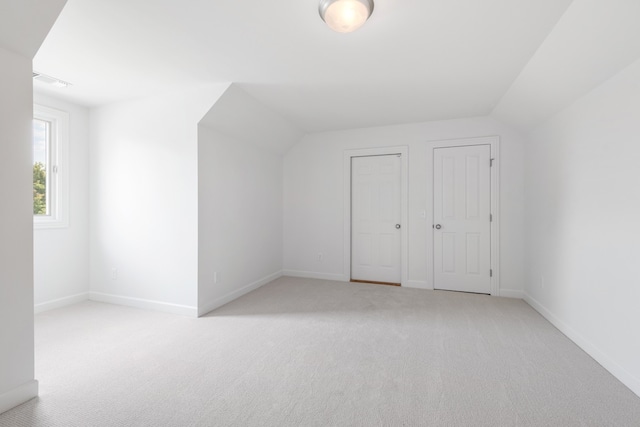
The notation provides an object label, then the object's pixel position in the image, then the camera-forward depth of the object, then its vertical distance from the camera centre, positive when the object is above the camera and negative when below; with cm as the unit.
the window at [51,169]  329 +51
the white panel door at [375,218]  446 -10
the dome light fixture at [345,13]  166 +120
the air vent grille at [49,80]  269 +130
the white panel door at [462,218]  394 -9
